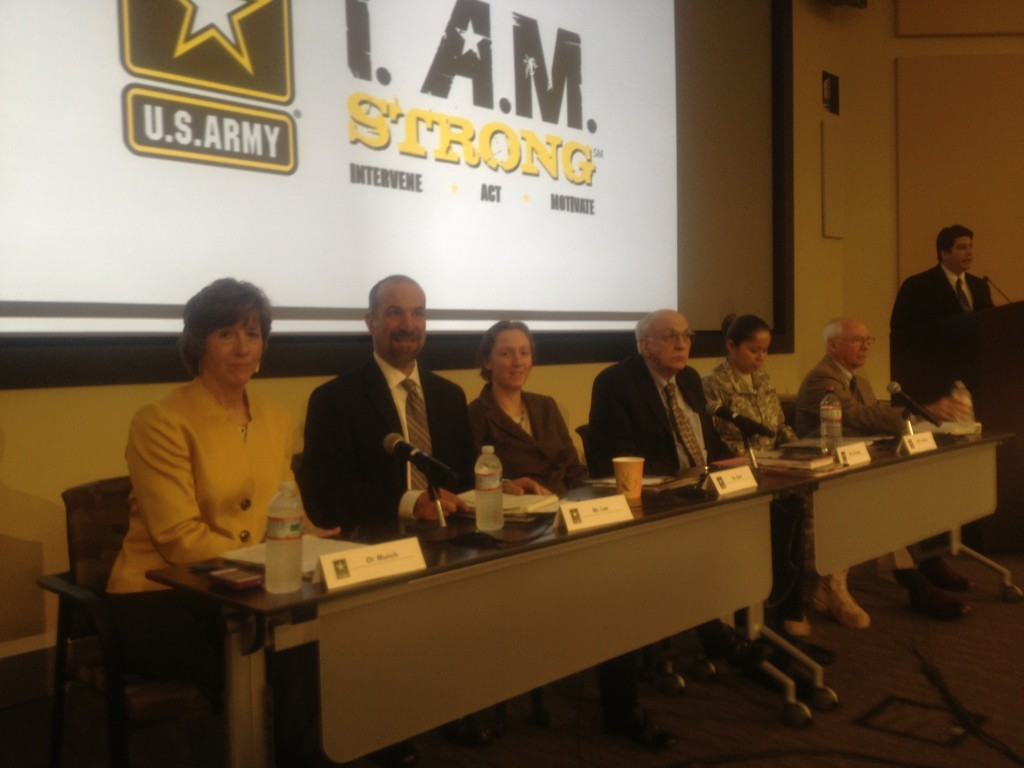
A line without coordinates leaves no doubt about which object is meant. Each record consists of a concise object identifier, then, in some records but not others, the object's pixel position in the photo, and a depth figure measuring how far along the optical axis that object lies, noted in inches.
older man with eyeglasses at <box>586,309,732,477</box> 120.5
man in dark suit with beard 94.2
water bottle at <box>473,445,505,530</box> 74.6
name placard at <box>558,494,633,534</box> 75.2
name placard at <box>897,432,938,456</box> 117.9
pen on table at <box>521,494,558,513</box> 81.7
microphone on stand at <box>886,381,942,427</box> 124.4
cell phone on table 58.1
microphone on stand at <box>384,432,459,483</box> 68.3
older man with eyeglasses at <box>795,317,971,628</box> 134.9
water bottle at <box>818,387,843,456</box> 119.3
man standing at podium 197.0
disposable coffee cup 90.6
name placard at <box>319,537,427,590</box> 58.9
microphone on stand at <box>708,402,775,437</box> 95.4
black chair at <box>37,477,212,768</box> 66.7
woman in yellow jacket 69.6
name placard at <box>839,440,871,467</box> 109.0
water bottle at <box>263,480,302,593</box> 57.6
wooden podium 173.9
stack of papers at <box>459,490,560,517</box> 81.4
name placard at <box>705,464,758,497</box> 91.0
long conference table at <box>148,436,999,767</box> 59.0
